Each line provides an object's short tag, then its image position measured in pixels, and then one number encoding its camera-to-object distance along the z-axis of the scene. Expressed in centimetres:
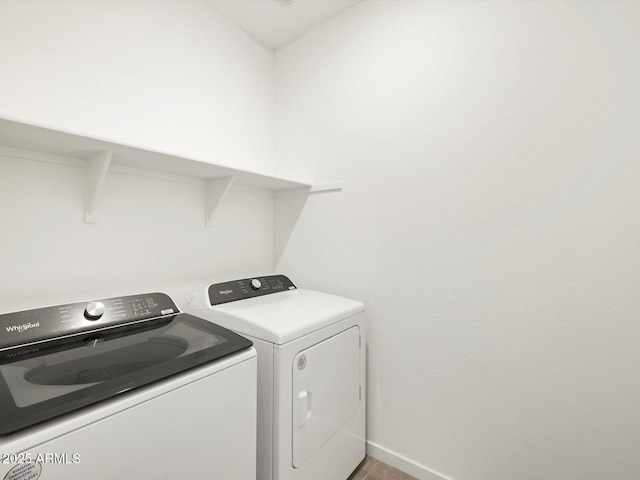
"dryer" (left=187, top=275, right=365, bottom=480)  114
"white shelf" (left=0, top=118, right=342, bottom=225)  103
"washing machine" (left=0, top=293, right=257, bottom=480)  64
